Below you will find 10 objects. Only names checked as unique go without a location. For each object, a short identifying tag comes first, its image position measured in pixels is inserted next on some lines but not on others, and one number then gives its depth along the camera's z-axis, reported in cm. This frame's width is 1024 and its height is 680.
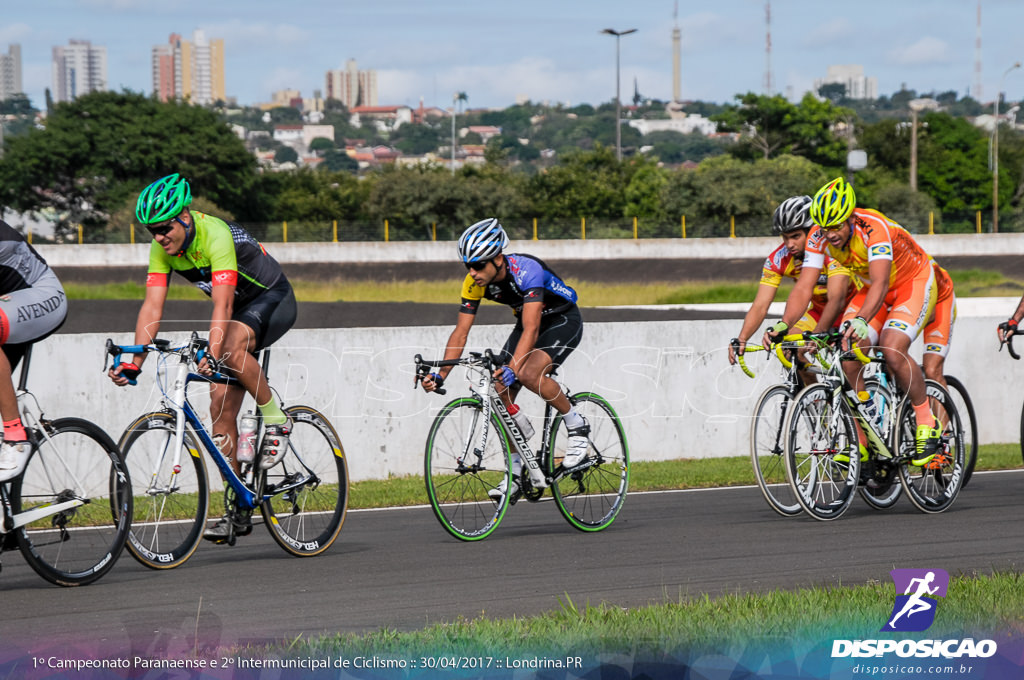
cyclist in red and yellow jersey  1738
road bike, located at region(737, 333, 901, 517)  1659
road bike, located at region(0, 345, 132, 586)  1213
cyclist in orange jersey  1674
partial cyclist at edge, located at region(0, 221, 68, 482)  1179
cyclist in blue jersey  1514
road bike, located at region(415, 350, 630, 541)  1524
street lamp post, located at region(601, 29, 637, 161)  14917
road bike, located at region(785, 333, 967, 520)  1651
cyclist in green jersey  1298
